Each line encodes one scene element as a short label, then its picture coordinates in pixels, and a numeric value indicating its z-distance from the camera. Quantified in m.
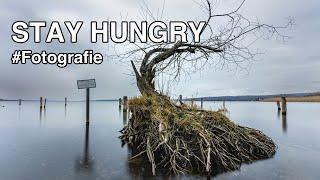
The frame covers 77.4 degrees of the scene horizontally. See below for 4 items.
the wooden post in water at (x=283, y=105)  14.77
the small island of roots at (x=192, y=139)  4.09
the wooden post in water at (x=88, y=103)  9.96
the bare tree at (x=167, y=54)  6.21
